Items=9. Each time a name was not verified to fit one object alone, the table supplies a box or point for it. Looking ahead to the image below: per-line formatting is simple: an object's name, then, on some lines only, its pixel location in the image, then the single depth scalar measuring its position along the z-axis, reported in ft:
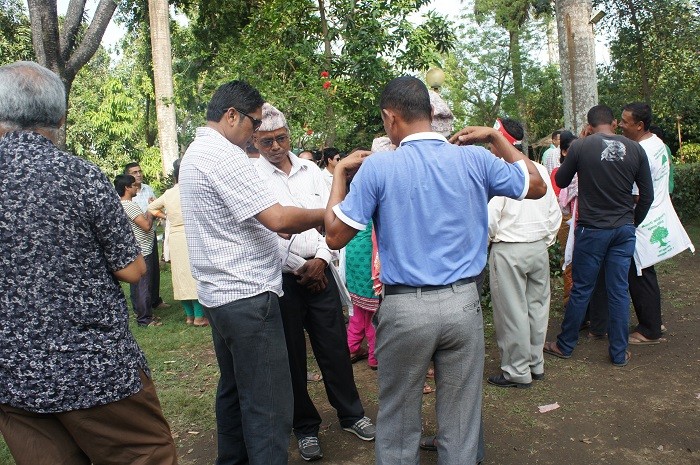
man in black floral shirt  7.08
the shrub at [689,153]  52.70
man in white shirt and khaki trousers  14.83
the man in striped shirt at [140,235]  23.99
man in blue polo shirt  8.29
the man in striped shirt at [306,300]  11.97
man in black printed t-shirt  15.66
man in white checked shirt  8.89
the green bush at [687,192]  39.88
